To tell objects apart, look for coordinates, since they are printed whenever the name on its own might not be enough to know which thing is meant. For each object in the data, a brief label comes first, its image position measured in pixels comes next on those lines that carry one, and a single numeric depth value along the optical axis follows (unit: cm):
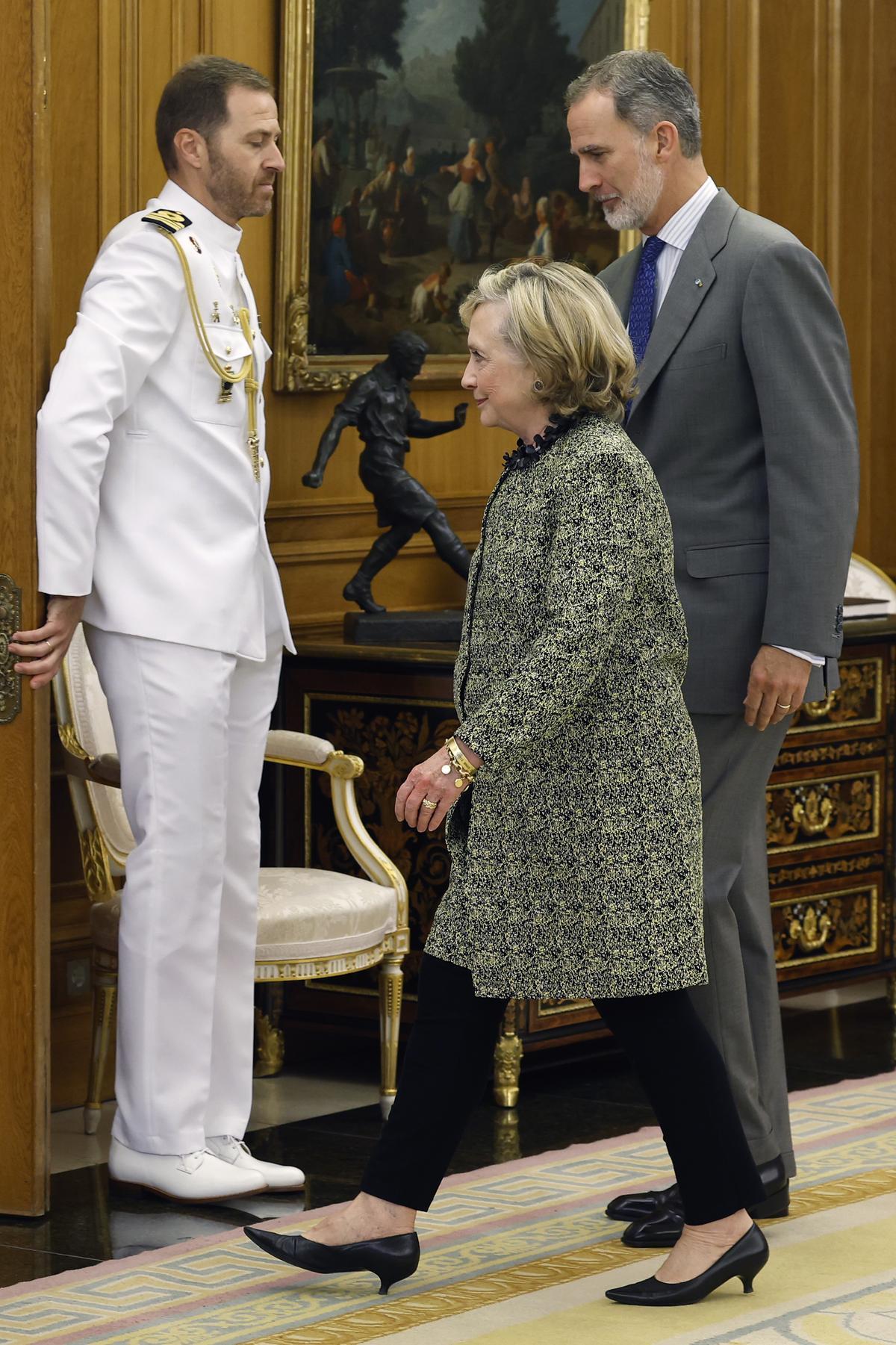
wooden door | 761
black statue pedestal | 1051
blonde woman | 639
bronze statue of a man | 1055
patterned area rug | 661
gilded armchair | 908
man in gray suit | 725
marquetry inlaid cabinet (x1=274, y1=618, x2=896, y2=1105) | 1013
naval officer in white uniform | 773
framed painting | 1082
